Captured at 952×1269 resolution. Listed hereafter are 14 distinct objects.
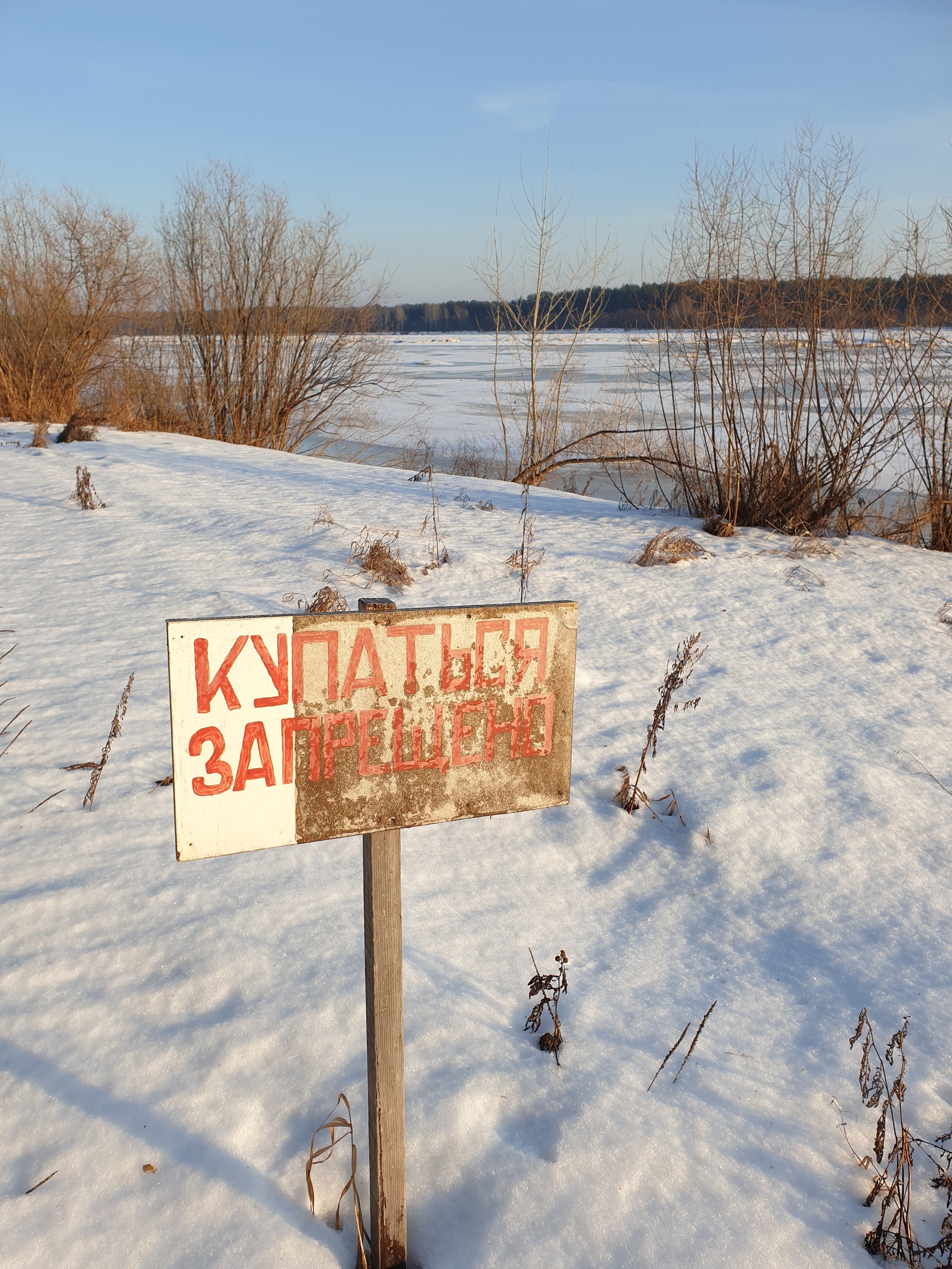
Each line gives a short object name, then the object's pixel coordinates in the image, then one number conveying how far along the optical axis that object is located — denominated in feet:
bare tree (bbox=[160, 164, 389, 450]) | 46.65
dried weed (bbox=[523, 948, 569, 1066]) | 6.65
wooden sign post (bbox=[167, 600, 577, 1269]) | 4.06
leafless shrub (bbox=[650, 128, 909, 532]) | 18.42
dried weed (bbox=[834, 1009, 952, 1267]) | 5.03
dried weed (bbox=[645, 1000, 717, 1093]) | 6.01
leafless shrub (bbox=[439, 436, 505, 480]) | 42.27
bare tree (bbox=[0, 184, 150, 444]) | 43.75
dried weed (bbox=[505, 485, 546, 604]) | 16.29
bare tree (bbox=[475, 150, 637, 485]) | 26.94
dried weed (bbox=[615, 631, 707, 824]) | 9.96
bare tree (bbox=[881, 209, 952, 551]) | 18.15
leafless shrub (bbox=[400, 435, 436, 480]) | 43.57
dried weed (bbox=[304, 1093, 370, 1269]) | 5.09
